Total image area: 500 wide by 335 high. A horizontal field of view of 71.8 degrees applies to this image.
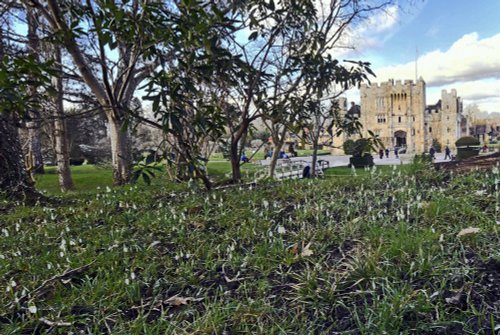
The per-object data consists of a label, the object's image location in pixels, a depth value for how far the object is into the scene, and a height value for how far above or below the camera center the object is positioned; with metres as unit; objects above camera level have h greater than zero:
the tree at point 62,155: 9.87 +0.17
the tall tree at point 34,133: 5.39 +0.80
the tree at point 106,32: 2.59 +1.09
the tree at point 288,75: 4.11 +0.96
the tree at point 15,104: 2.38 +0.45
